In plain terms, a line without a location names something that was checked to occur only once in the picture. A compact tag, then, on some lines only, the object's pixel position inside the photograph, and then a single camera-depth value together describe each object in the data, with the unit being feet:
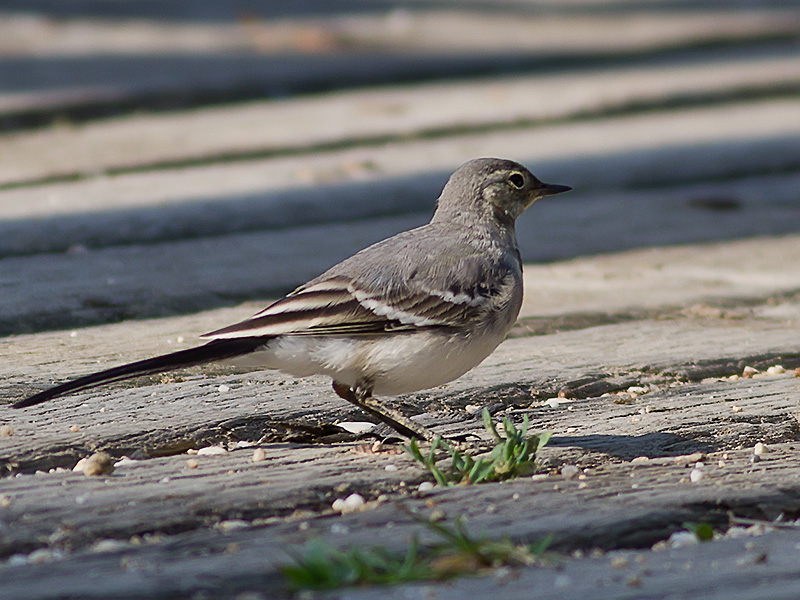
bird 19.76
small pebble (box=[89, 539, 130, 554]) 12.94
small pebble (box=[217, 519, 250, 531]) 13.90
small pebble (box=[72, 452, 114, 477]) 15.85
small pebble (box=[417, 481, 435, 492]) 15.89
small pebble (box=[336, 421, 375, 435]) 20.85
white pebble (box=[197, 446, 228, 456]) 17.26
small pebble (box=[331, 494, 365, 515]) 14.78
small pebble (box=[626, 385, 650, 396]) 20.81
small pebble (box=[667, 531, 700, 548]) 13.79
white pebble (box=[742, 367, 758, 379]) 22.00
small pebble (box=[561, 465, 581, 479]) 16.52
